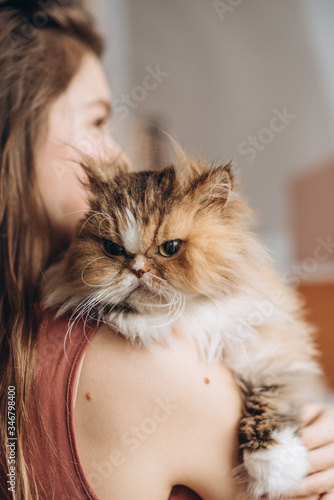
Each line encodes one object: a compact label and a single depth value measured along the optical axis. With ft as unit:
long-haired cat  2.02
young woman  2.01
